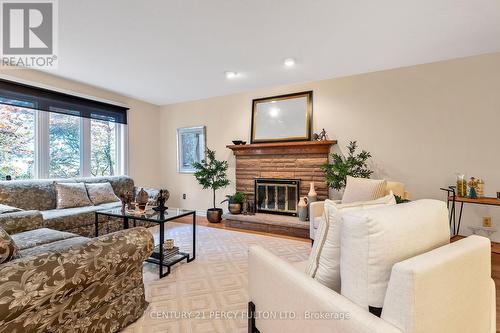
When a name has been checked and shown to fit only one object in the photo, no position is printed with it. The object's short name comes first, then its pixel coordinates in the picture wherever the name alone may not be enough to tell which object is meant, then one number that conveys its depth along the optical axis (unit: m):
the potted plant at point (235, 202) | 4.30
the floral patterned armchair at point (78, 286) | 1.01
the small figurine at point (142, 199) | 2.67
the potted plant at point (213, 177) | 4.53
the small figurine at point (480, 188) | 2.91
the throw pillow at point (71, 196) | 3.39
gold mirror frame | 4.07
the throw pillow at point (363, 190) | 2.64
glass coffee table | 2.40
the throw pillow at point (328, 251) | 1.05
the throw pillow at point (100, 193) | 3.71
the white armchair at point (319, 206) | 2.86
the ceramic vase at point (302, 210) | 3.73
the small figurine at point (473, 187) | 2.84
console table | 2.65
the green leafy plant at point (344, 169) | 3.40
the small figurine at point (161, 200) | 2.71
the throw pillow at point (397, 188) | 2.87
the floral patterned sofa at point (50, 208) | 2.98
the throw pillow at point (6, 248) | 1.14
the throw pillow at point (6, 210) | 2.46
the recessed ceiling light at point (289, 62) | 3.18
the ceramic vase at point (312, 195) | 3.74
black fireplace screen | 4.12
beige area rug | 1.68
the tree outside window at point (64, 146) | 3.84
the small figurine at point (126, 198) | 2.69
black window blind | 3.31
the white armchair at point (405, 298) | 0.72
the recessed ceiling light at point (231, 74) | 3.66
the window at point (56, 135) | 3.41
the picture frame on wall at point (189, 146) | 5.14
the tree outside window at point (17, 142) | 3.38
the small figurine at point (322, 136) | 3.89
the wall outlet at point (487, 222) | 2.96
